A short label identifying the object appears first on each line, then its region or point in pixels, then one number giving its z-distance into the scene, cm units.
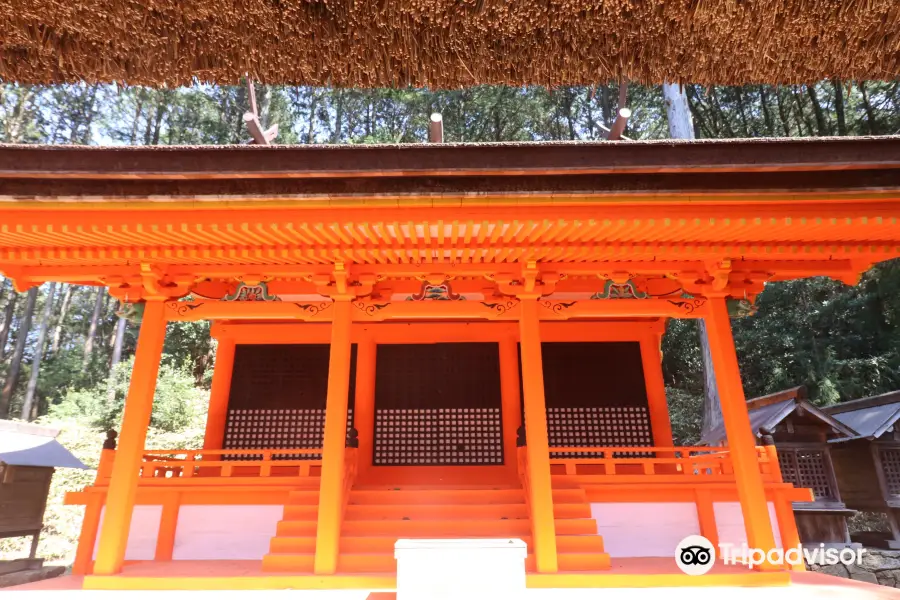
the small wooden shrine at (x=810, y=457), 1036
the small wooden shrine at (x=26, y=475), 941
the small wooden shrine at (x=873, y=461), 1086
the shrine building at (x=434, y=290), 474
